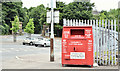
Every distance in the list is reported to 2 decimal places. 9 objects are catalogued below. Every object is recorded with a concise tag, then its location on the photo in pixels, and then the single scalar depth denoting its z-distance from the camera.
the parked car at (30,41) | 33.26
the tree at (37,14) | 88.25
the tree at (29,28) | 55.84
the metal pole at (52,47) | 12.06
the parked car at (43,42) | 31.53
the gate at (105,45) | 10.40
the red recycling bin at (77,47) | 9.80
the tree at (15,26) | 45.58
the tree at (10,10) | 74.87
